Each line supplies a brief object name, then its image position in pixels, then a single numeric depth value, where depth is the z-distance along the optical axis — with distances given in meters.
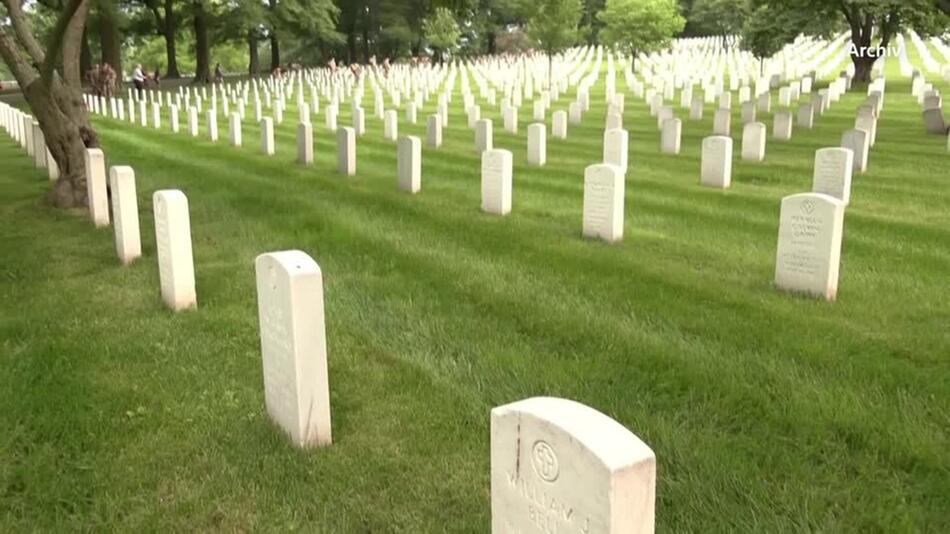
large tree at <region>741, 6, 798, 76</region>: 30.19
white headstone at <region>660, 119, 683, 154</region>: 14.91
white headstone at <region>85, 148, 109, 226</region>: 8.95
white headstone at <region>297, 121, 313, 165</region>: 14.17
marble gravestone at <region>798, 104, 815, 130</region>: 18.42
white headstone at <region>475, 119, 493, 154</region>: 14.81
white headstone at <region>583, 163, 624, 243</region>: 8.23
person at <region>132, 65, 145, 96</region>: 34.17
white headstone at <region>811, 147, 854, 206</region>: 9.48
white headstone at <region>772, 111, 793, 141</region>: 16.39
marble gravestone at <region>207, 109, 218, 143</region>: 18.59
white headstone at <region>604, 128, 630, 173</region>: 12.57
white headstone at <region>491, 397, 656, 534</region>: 2.23
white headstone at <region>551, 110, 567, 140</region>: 17.44
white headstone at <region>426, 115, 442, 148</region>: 16.22
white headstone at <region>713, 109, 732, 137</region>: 16.78
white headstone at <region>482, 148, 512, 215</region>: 9.72
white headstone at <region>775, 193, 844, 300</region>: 6.29
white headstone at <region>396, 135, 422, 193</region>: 11.20
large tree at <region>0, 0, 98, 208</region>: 10.00
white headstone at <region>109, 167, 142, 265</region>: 7.28
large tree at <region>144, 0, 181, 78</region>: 44.25
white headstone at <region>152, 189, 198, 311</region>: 6.07
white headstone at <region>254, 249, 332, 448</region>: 4.02
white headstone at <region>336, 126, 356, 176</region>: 12.87
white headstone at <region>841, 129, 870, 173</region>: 12.22
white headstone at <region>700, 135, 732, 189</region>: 11.43
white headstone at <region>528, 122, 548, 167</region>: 13.70
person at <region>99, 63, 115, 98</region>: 31.31
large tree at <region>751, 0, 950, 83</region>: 23.41
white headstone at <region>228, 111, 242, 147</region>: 17.36
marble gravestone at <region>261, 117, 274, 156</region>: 15.80
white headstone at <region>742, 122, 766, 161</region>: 13.65
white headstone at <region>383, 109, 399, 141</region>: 18.33
